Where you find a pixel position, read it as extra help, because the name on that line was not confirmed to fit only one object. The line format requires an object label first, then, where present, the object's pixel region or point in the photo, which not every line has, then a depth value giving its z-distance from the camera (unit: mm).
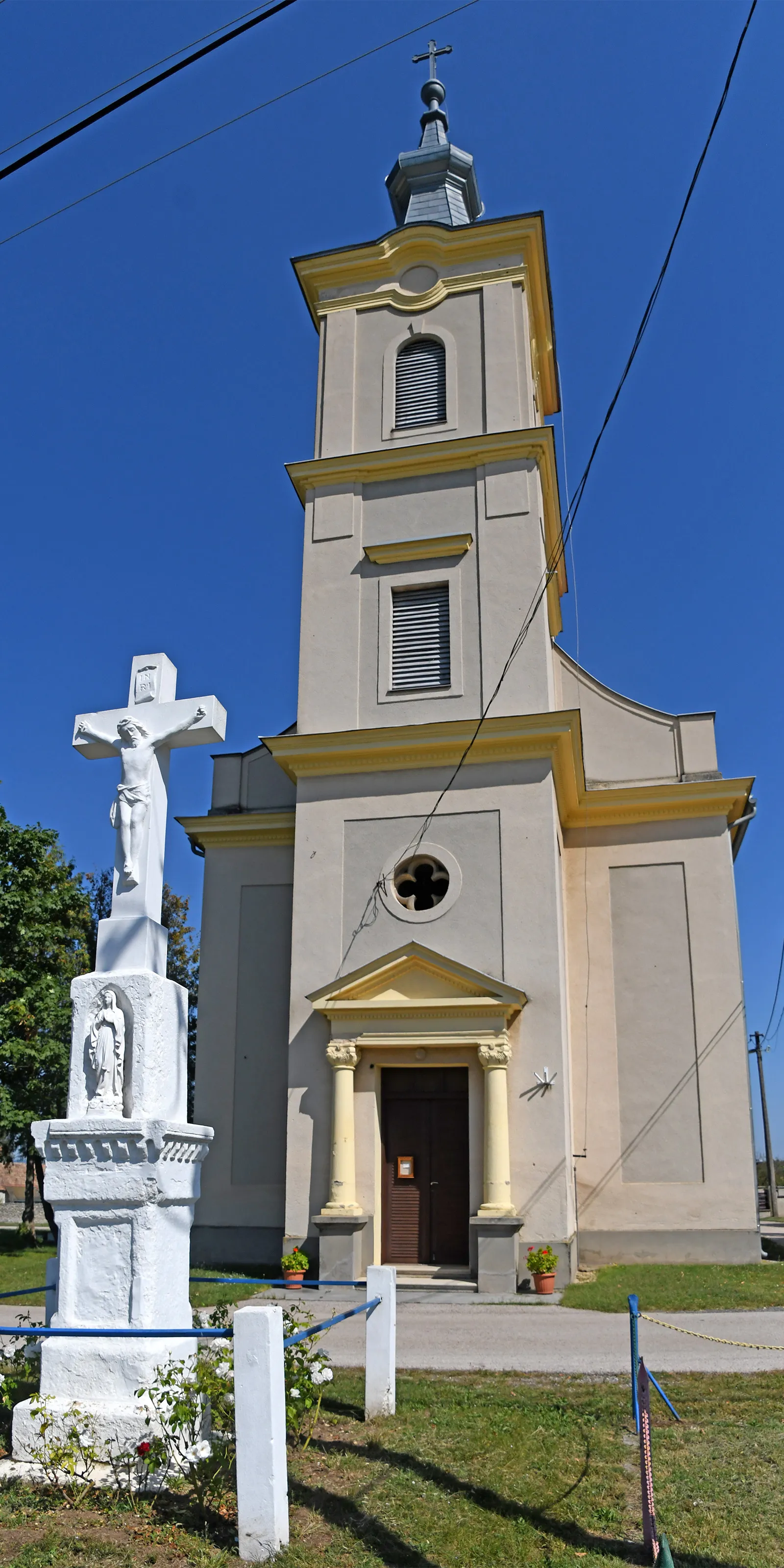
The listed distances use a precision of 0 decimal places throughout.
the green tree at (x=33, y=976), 20969
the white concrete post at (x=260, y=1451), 4969
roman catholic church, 16172
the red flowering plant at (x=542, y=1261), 14555
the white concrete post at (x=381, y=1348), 7352
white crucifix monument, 6234
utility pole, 38656
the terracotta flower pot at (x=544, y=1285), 14570
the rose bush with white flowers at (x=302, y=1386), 6441
